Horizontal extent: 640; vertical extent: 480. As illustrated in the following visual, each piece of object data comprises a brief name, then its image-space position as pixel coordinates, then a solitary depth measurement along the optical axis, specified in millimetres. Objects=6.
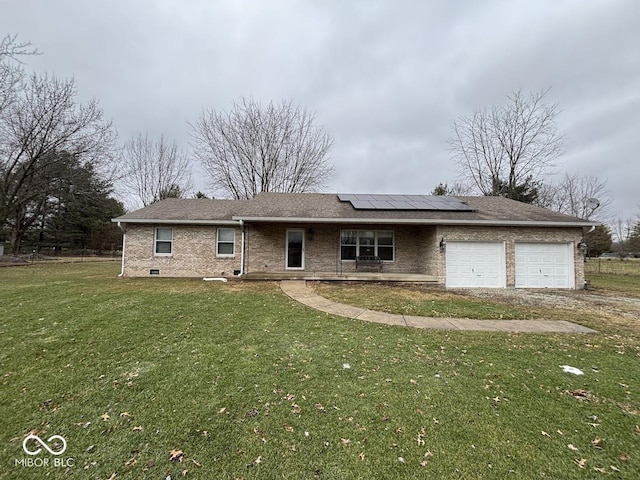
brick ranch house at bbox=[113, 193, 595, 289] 10984
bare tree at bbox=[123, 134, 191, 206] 26906
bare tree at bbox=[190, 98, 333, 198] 22344
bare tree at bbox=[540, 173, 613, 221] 24859
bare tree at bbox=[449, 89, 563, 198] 20484
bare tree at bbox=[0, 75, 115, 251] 18969
